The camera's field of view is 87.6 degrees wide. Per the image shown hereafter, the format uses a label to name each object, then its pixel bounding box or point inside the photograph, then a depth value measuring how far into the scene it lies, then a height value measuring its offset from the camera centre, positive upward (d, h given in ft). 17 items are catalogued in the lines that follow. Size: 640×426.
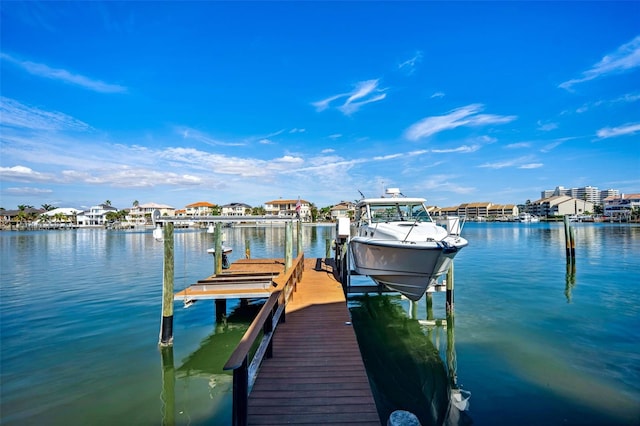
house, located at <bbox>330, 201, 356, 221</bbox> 386.11 +8.71
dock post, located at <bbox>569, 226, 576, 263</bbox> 78.09 -8.82
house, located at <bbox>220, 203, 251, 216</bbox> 466.70 +9.62
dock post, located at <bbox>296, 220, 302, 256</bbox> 47.96 -3.43
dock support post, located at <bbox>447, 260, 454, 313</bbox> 40.11 -9.94
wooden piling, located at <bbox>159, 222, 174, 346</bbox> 30.14 -6.60
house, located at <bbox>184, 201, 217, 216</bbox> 469.16 +12.03
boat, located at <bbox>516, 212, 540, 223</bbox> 443.73 -13.22
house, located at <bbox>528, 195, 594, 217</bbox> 503.20 +3.24
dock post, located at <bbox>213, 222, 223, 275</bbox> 45.94 -5.12
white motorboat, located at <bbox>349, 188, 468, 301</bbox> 29.48 -2.92
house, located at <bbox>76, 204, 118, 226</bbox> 423.72 +2.90
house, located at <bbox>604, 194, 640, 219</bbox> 386.73 +2.03
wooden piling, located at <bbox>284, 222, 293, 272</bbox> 39.27 -3.73
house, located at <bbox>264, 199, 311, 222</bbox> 421.18 +10.72
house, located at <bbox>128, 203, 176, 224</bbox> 422.82 +8.29
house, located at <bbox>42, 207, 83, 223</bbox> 425.69 +8.17
